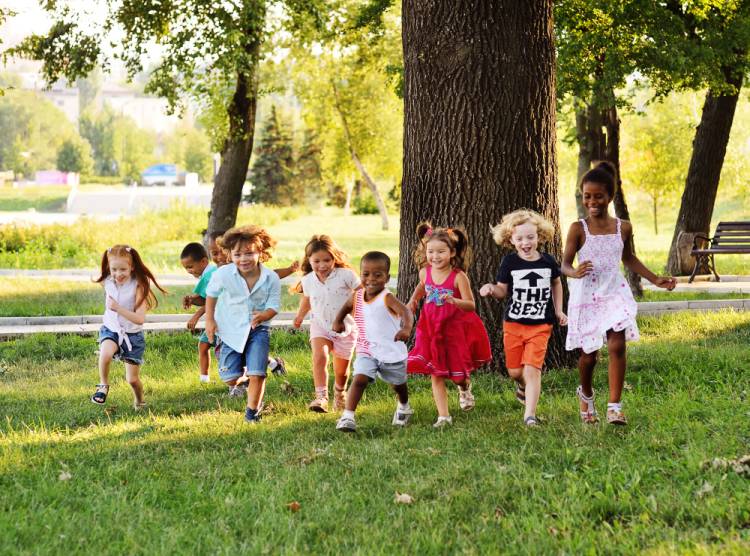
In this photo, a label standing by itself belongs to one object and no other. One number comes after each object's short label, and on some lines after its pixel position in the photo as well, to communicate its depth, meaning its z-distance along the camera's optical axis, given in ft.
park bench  59.47
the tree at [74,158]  456.86
